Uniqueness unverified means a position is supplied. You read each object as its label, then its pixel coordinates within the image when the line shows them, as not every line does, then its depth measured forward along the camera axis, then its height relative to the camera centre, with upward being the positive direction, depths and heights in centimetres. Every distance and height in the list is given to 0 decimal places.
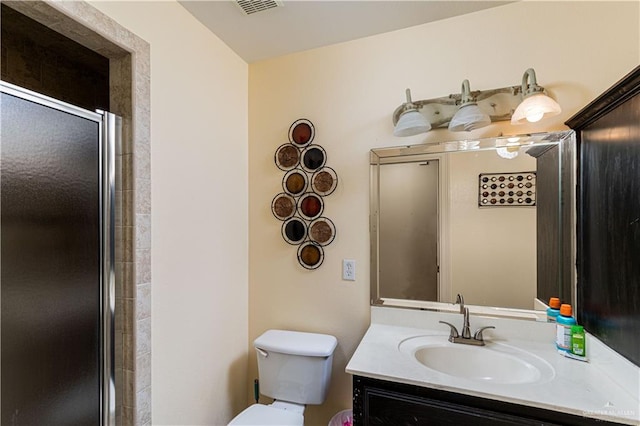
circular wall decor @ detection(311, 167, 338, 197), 179 +19
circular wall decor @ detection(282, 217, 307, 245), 186 -10
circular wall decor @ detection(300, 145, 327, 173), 182 +33
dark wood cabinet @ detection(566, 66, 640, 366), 100 -1
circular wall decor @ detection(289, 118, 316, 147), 185 +49
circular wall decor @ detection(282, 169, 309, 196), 186 +19
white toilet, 159 -85
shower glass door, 93 -16
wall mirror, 142 -5
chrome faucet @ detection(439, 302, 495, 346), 141 -57
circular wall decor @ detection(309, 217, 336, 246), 180 -10
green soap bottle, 122 -51
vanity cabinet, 98 -67
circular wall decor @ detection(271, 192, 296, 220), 189 +5
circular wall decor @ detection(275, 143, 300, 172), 188 +35
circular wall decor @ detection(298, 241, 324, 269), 183 -25
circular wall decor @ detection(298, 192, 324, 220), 183 +5
